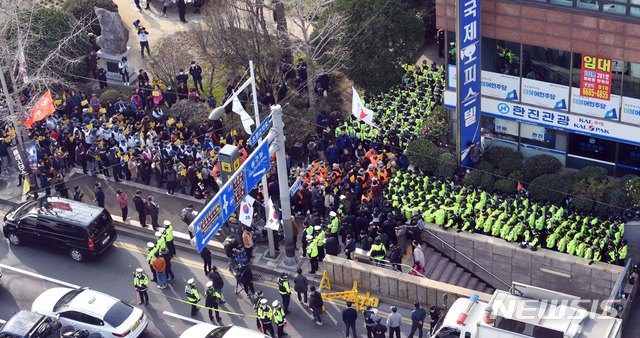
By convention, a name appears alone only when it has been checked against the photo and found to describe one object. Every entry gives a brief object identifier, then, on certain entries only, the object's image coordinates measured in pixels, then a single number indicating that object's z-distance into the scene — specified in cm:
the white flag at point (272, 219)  3416
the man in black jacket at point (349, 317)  3188
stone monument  4709
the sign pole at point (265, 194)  3308
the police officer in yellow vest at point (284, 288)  3322
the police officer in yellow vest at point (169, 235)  3578
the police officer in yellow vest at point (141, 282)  3422
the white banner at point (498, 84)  3800
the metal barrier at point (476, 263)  3566
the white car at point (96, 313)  3225
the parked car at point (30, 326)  3194
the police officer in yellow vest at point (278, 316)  3219
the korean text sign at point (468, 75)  3597
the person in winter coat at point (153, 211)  3756
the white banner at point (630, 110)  3584
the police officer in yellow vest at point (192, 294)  3378
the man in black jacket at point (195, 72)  4456
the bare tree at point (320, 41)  4094
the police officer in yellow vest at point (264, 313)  3225
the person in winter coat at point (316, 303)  3269
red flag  3962
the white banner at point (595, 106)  3631
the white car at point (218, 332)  3111
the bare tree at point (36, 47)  4031
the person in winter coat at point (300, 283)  3331
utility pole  3253
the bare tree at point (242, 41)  4328
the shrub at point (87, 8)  4919
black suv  3616
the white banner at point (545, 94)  3719
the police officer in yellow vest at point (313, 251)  3450
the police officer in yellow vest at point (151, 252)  3503
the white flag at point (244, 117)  3372
